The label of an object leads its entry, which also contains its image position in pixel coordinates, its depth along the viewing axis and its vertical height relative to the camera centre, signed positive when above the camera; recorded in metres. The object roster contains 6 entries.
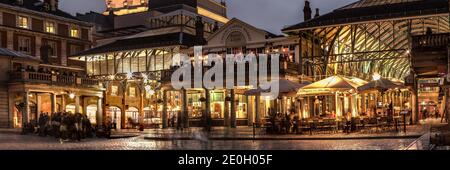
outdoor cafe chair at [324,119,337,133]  31.83 -2.19
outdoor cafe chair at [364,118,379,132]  32.66 -2.16
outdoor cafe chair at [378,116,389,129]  32.91 -2.11
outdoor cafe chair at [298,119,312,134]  32.25 -2.27
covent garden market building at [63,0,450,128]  40.78 +1.68
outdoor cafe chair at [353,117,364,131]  32.44 -2.14
